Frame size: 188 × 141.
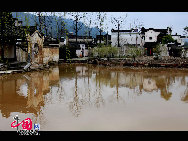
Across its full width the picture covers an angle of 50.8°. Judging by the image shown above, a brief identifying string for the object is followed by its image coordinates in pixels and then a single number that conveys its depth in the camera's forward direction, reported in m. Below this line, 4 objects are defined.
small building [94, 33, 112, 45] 48.79
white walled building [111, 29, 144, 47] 46.22
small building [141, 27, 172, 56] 45.72
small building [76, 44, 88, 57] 44.97
